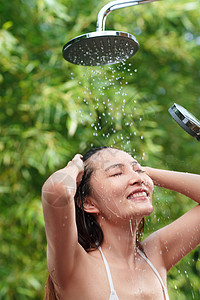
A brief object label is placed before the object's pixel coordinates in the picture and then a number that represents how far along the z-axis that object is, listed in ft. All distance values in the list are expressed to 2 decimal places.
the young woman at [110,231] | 8.09
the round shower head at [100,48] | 8.25
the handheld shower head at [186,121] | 8.39
